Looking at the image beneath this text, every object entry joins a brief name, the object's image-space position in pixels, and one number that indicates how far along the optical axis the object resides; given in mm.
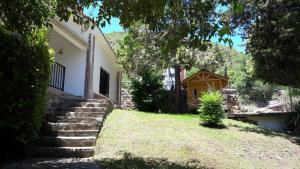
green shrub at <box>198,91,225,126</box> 7855
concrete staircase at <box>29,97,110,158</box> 4477
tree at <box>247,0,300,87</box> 8037
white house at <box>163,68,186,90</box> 16626
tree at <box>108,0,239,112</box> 3706
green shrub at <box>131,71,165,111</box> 10844
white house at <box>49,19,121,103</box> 7831
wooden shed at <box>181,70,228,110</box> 13707
